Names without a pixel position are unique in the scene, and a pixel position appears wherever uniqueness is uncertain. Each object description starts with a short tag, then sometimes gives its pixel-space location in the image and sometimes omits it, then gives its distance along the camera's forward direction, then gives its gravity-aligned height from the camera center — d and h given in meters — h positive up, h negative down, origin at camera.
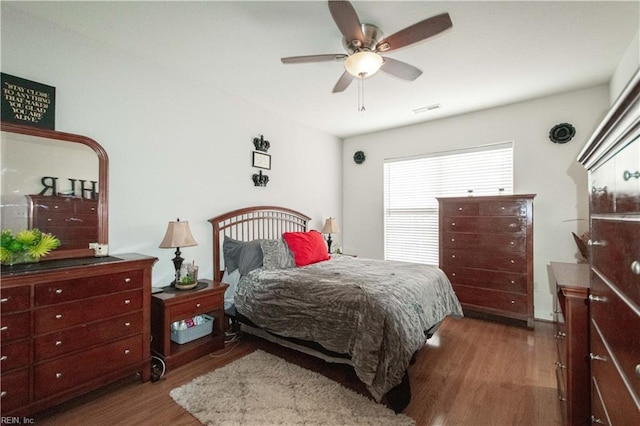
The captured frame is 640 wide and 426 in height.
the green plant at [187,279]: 2.61 -0.60
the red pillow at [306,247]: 3.26 -0.39
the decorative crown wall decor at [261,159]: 3.68 +0.73
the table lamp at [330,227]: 4.39 -0.19
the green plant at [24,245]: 1.77 -0.19
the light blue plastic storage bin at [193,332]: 2.55 -1.08
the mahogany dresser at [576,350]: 1.47 -0.71
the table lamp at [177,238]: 2.53 -0.21
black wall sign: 1.96 +0.80
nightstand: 2.33 -0.87
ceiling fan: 1.67 +1.14
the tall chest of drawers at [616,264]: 0.83 -0.18
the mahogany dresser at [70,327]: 1.62 -0.73
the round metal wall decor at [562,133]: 3.30 +0.96
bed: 1.93 -0.70
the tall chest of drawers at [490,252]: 3.22 -0.45
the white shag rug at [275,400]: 1.78 -1.27
